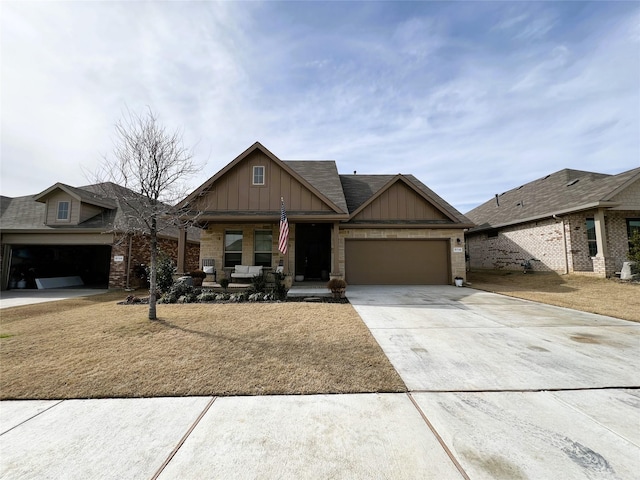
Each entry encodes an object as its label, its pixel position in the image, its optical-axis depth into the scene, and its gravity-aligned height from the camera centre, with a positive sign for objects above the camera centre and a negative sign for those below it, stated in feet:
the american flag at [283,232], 31.40 +3.23
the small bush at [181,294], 30.35 -3.83
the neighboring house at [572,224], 40.88 +5.84
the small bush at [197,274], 36.55 -1.82
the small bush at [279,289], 30.91 -3.34
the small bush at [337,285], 30.37 -2.81
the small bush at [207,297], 30.65 -4.11
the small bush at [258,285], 32.91 -3.02
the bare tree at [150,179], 22.33 +7.04
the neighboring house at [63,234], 45.47 +4.59
